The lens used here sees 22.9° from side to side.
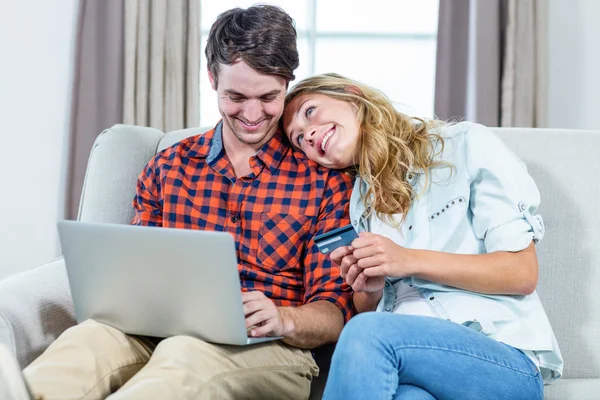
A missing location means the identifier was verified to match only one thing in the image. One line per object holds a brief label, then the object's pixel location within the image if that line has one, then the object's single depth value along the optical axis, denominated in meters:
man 2.92
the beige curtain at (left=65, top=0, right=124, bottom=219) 4.60
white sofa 3.13
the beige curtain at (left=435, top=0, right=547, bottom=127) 4.63
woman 2.79
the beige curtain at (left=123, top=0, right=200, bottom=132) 4.60
